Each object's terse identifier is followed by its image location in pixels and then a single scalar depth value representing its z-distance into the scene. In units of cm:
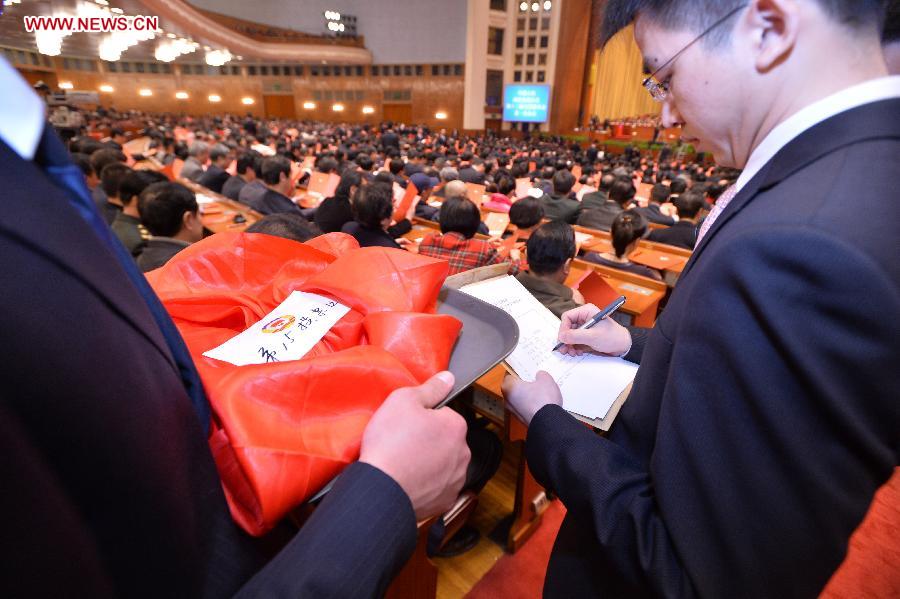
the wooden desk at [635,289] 254
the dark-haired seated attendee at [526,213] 380
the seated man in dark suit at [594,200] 521
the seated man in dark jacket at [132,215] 280
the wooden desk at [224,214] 374
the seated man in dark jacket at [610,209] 472
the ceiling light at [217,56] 1675
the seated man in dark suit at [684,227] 388
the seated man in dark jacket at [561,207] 507
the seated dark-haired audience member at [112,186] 344
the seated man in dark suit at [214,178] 619
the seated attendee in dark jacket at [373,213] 305
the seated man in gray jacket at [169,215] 238
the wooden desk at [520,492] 154
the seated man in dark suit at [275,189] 463
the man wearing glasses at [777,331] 45
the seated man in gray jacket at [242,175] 560
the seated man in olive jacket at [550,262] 204
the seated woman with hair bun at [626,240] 301
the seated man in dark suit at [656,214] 499
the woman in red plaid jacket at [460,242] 279
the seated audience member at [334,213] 404
